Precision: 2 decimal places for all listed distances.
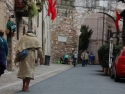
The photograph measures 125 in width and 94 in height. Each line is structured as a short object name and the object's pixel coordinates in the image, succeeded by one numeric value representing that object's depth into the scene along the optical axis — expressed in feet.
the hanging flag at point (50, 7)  96.22
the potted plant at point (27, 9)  55.57
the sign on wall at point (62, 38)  121.90
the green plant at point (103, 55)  57.26
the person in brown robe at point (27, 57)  25.94
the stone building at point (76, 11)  121.70
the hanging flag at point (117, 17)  118.40
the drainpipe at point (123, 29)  120.54
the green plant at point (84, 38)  151.66
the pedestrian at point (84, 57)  101.41
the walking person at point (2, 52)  24.52
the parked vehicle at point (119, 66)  38.63
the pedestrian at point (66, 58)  116.97
